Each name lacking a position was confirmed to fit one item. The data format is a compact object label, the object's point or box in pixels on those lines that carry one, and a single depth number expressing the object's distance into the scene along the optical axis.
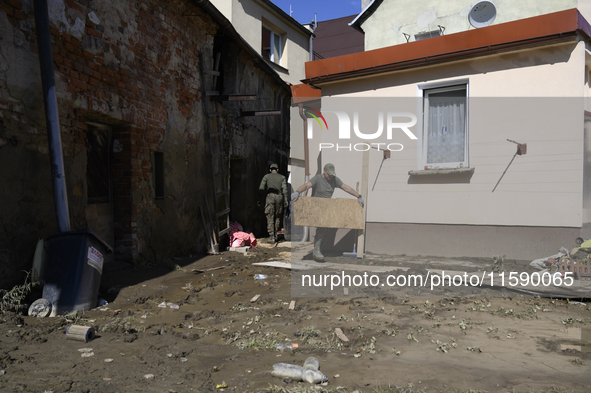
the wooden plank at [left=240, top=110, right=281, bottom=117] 9.00
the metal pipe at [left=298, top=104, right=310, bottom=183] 8.39
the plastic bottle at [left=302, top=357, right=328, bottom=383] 2.49
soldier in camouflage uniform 9.50
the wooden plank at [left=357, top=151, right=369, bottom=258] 6.97
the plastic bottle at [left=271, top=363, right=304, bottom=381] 2.54
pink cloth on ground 8.61
